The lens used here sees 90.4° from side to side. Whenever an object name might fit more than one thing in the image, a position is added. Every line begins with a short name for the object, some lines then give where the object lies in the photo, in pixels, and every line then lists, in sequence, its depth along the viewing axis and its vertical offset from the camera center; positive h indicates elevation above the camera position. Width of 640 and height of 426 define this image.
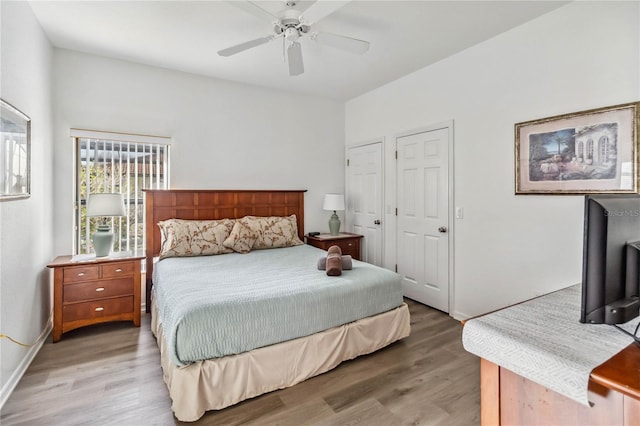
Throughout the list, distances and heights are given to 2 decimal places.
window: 3.28 +0.38
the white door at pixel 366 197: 4.34 +0.21
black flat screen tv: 0.96 -0.15
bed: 1.84 -0.75
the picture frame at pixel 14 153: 1.90 +0.37
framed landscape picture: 2.15 +0.45
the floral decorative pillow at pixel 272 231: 3.72 -0.24
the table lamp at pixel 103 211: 2.95 -0.01
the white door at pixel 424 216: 3.46 -0.06
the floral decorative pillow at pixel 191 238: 3.24 -0.29
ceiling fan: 2.13 +1.32
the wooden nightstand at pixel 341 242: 4.24 -0.42
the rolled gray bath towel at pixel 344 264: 2.73 -0.46
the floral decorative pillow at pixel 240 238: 3.49 -0.31
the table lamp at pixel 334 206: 4.43 +0.07
